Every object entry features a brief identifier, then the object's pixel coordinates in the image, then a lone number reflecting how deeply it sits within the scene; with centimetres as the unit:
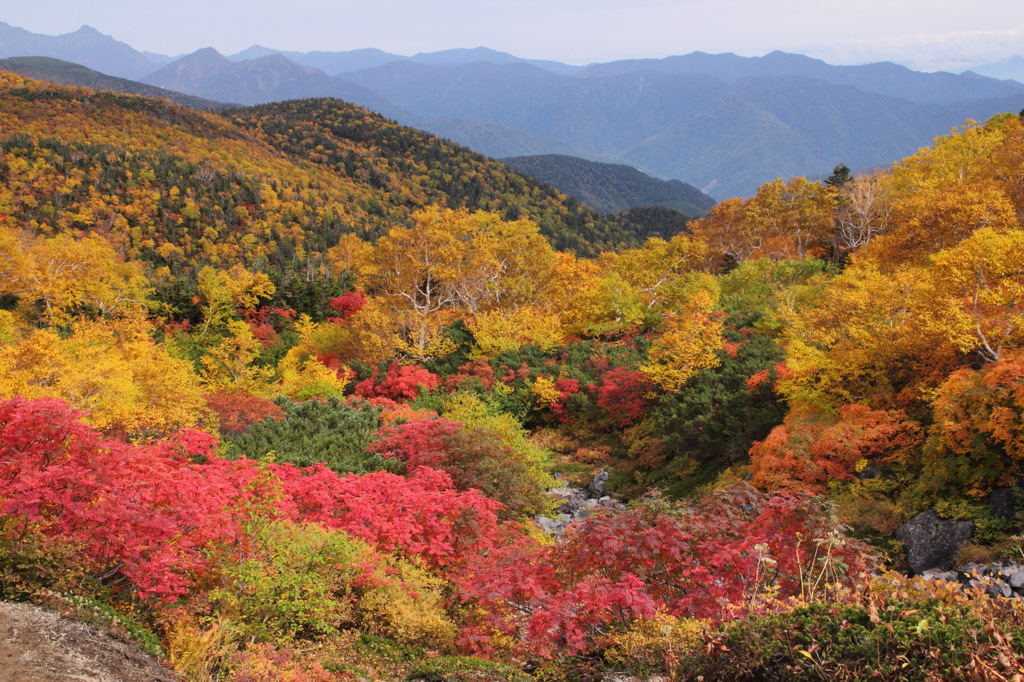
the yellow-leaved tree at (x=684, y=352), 2019
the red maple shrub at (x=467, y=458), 1329
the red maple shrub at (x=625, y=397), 2159
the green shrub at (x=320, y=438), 1401
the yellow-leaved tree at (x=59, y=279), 3228
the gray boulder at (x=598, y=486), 1892
